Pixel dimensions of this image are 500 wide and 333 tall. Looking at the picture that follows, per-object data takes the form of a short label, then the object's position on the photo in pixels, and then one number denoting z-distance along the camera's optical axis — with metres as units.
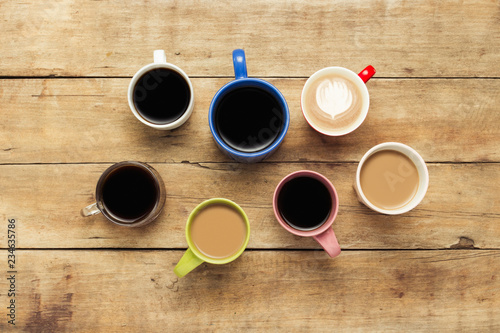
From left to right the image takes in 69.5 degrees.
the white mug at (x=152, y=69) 0.91
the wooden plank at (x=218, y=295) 0.98
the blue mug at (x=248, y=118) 0.91
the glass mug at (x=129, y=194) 0.92
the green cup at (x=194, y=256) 0.88
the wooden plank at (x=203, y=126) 0.99
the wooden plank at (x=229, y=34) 1.00
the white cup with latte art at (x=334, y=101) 0.95
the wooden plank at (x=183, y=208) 0.98
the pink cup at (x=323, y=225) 0.88
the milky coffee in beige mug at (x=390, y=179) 0.94
